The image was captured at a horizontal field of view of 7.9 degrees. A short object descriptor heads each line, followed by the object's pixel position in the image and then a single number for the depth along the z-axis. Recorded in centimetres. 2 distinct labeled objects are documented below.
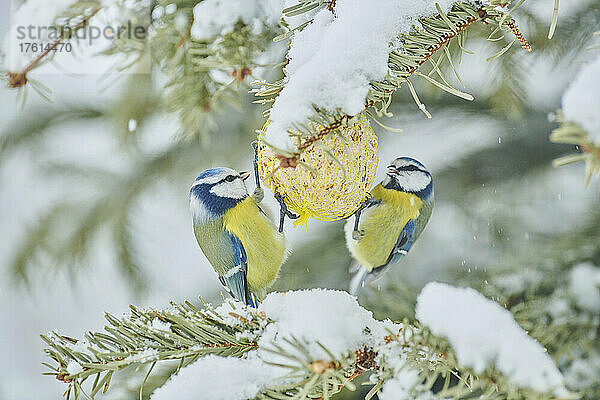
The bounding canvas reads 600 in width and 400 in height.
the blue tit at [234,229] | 262
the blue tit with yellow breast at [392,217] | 263
